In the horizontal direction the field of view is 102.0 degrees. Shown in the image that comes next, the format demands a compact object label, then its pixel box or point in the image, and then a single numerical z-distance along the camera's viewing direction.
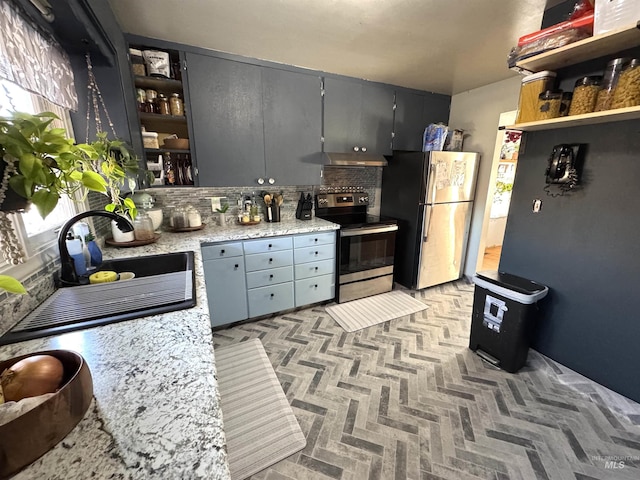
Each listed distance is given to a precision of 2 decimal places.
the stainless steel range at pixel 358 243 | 2.77
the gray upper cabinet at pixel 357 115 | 2.61
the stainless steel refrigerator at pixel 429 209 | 2.85
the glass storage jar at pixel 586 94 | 1.38
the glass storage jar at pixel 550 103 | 1.52
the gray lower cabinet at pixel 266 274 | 2.23
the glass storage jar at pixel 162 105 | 2.11
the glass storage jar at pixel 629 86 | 1.22
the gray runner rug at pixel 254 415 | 1.35
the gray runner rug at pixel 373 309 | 2.53
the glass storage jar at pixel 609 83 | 1.27
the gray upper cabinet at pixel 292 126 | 2.35
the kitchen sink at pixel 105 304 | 0.86
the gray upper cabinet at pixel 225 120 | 2.11
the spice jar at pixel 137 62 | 1.92
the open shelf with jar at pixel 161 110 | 1.96
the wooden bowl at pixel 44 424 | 0.42
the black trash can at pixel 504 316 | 1.77
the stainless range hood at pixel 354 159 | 2.61
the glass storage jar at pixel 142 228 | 1.85
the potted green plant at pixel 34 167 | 0.49
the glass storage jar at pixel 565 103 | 1.54
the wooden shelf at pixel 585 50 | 1.20
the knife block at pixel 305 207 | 2.86
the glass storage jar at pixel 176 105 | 2.11
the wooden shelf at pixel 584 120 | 1.24
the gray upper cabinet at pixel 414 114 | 2.97
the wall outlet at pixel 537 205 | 1.89
